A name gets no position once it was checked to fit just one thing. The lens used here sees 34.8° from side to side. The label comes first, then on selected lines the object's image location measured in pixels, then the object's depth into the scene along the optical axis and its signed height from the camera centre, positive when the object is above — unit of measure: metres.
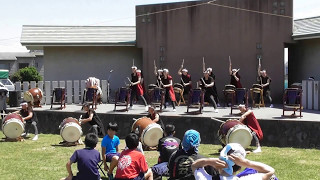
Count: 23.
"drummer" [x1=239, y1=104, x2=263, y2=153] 12.98 -0.96
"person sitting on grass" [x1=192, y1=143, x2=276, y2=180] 4.83 -0.78
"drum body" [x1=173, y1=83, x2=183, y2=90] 19.71 +0.03
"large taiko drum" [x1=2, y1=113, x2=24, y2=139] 15.58 -1.22
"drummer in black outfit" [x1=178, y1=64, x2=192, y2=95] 19.49 +0.22
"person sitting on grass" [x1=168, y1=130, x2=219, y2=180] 6.46 -0.91
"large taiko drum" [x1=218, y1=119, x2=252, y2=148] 12.34 -1.15
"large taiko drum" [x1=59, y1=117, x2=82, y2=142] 14.50 -1.28
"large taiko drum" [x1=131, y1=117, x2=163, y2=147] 13.20 -1.23
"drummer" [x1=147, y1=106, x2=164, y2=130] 14.45 -0.80
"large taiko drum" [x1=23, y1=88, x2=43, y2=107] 20.06 -0.36
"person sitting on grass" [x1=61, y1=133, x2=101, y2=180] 7.70 -1.16
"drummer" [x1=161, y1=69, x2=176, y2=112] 17.72 +0.02
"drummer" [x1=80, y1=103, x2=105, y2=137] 14.88 -1.00
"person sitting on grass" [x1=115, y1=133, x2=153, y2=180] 7.16 -1.10
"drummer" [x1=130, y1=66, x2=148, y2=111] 17.91 +0.10
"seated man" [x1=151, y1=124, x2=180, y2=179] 8.46 -1.12
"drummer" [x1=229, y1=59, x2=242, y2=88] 18.62 +0.31
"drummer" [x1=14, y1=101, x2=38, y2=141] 16.56 -0.92
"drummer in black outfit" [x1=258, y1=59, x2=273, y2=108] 18.20 +0.13
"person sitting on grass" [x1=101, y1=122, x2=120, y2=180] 9.79 -1.09
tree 53.40 +1.26
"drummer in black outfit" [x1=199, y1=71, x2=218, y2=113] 16.67 +0.02
